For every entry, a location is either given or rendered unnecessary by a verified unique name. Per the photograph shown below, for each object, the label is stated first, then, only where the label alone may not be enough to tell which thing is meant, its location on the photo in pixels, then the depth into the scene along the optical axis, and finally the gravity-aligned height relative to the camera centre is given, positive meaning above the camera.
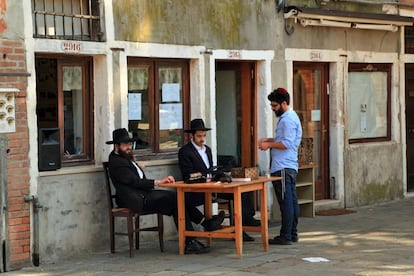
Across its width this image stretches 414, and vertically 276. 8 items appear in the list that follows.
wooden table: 10.27 -1.05
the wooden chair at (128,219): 10.47 -1.22
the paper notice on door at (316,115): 14.91 -0.04
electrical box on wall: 9.74 +0.08
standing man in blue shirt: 11.31 -0.54
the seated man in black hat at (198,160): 11.27 -0.56
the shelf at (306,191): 14.09 -1.22
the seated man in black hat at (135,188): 10.50 -0.84
